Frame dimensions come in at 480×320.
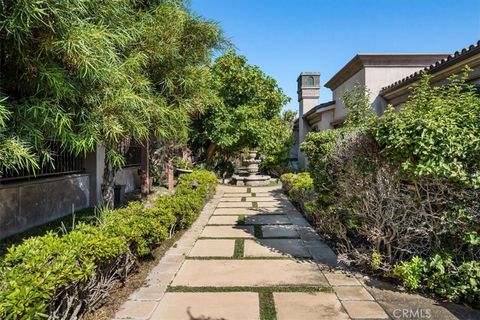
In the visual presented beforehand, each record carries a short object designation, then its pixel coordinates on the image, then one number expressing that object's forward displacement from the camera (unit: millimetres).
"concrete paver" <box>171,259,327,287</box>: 4121
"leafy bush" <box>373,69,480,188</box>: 3344
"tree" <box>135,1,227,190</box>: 6590
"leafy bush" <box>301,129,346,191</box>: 5598
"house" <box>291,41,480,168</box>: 6633
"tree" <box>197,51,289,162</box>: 15484
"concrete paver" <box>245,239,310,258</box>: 5285
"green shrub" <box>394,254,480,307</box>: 3404
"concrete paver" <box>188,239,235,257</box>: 5328
